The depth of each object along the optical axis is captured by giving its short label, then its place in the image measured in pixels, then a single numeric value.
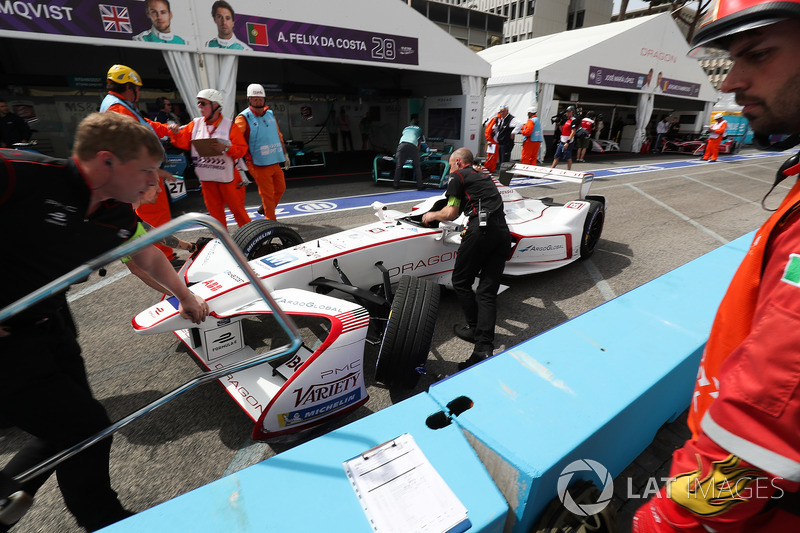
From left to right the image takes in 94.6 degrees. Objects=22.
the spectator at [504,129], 10.99
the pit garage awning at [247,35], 6.70
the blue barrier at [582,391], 1.21
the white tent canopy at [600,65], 14.25
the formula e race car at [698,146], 19.00
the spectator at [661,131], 20.15
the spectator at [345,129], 16.83
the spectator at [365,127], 17.75
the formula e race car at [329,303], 1.99
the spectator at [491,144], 11.28
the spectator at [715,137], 16.05
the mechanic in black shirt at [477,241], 2.95
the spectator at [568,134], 11.98
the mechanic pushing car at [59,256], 1.22
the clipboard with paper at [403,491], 1.01
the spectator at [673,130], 20.75
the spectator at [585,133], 12.47
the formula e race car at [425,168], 9.38
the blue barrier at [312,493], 1.03
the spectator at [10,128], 8.08
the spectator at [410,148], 8.35
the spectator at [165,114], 8.57
